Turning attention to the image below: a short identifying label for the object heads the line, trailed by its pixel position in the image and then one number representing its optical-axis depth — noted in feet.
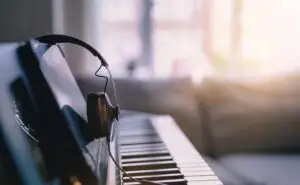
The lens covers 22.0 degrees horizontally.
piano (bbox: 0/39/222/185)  3.40
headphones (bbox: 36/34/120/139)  3.33
